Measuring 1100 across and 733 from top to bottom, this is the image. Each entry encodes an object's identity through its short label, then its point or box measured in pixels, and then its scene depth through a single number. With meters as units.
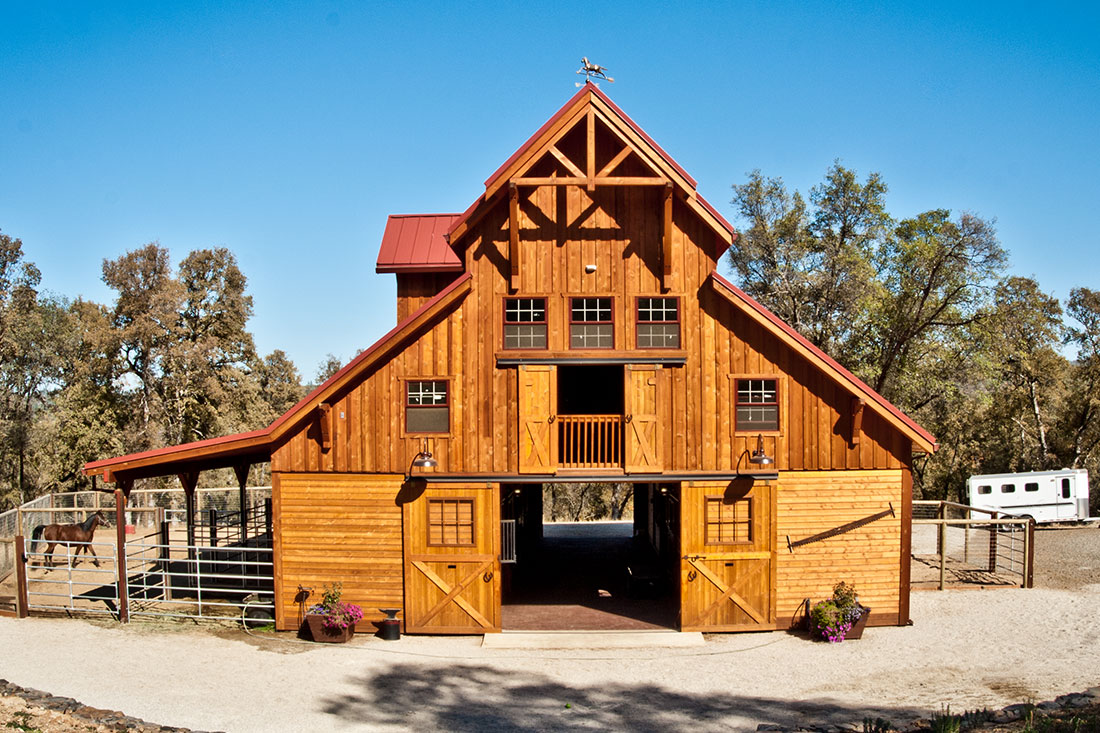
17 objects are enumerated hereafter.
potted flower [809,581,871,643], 16.66
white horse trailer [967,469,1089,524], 33.06
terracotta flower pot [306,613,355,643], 16.89
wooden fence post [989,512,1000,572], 22.91
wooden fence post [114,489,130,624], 17.94
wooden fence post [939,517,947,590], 20.45
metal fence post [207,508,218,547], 22.70
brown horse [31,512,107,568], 23.03
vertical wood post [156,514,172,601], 19.25
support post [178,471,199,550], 20.34
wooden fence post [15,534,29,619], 18.44
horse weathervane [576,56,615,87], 17.03
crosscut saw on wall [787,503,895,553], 17.52
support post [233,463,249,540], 23.29
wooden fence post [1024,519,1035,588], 21.05
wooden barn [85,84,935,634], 17.42
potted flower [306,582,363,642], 16.86
